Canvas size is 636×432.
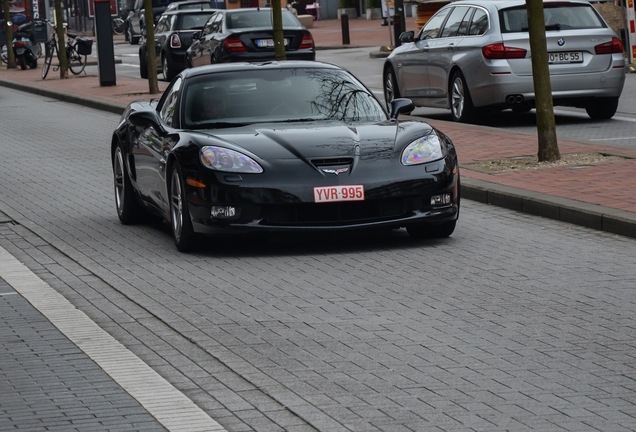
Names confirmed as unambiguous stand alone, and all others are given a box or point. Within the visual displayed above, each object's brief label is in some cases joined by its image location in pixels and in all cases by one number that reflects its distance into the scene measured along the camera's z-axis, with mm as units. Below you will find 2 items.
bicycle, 39562
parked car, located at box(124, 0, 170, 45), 61112
